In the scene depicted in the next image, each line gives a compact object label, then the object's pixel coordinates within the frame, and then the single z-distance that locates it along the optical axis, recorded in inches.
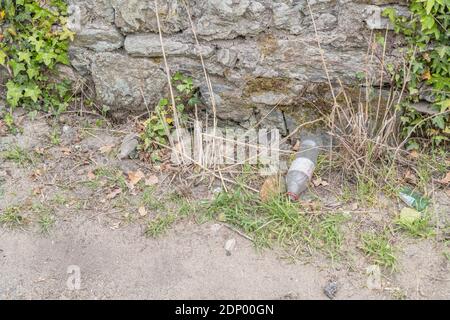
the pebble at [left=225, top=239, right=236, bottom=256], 132.2
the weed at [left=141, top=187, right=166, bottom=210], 143.3
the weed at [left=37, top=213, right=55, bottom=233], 138.3
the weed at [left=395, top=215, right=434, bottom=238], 132.9
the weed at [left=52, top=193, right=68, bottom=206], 145.1
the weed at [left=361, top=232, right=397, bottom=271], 126.4
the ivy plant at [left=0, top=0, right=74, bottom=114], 156.9
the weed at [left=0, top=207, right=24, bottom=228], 139.8
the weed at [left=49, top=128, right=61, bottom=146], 161.5
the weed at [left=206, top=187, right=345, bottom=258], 132.0
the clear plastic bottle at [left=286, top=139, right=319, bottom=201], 142.1
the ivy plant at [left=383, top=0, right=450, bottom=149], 136.0
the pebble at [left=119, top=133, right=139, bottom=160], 156.3
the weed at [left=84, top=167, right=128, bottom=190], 149.6
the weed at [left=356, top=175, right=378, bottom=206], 141.3
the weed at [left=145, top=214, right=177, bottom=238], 136.8
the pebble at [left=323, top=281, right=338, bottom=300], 121.5
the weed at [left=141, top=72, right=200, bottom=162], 157.6
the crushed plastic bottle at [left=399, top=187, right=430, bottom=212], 139.0
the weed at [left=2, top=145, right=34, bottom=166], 156.2
